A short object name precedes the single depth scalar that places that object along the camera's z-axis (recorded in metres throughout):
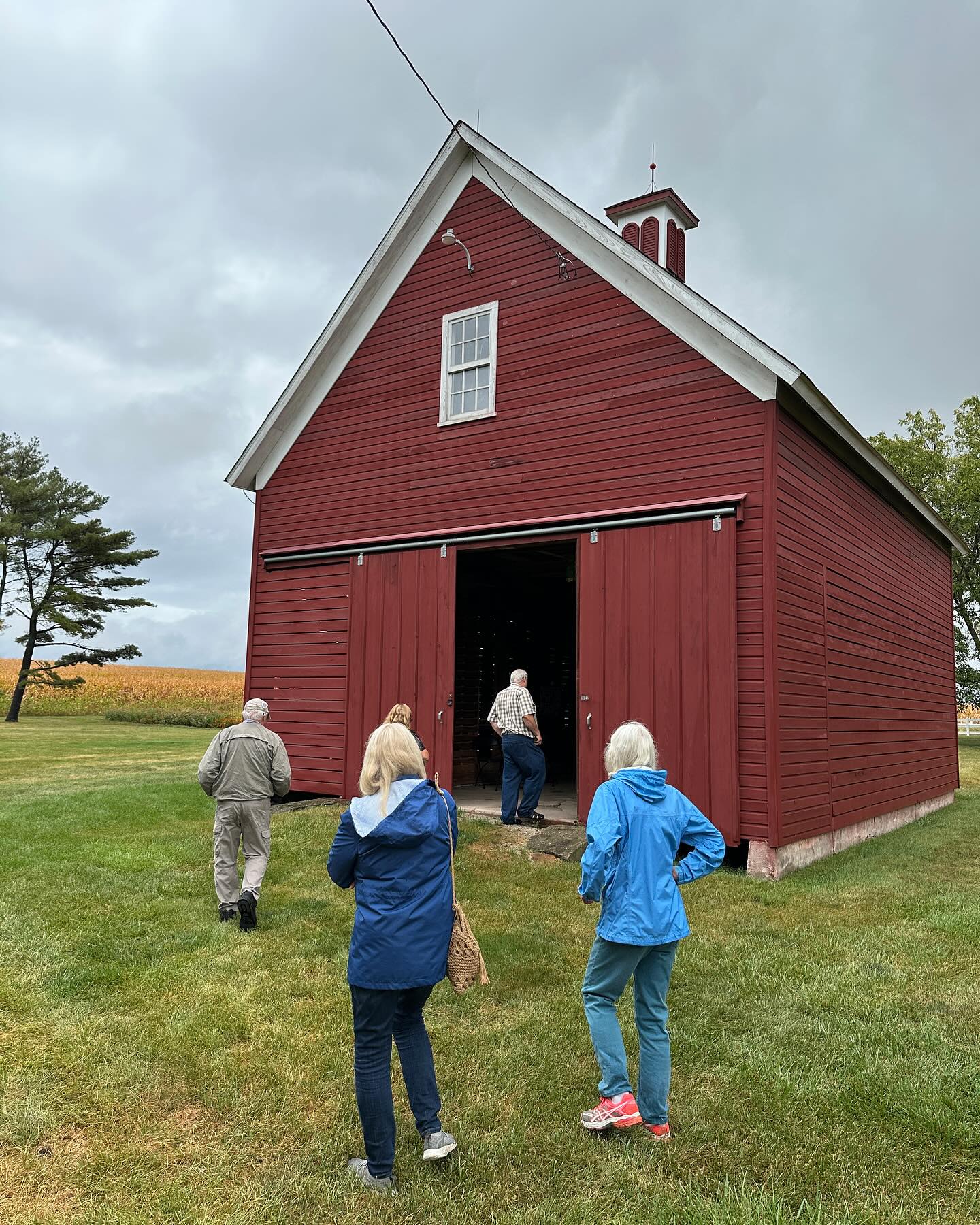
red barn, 8.81
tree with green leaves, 35.25
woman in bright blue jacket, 3.62
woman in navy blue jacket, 3.29
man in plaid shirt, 9.75
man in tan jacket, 6.58
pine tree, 33.50
